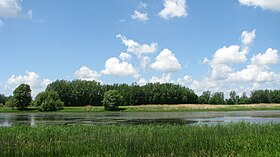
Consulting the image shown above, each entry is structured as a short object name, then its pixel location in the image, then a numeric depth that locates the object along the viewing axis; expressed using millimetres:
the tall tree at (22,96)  87793
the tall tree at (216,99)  128019
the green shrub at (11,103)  89962
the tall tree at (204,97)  120070
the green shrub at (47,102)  85275
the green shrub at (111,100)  86024
